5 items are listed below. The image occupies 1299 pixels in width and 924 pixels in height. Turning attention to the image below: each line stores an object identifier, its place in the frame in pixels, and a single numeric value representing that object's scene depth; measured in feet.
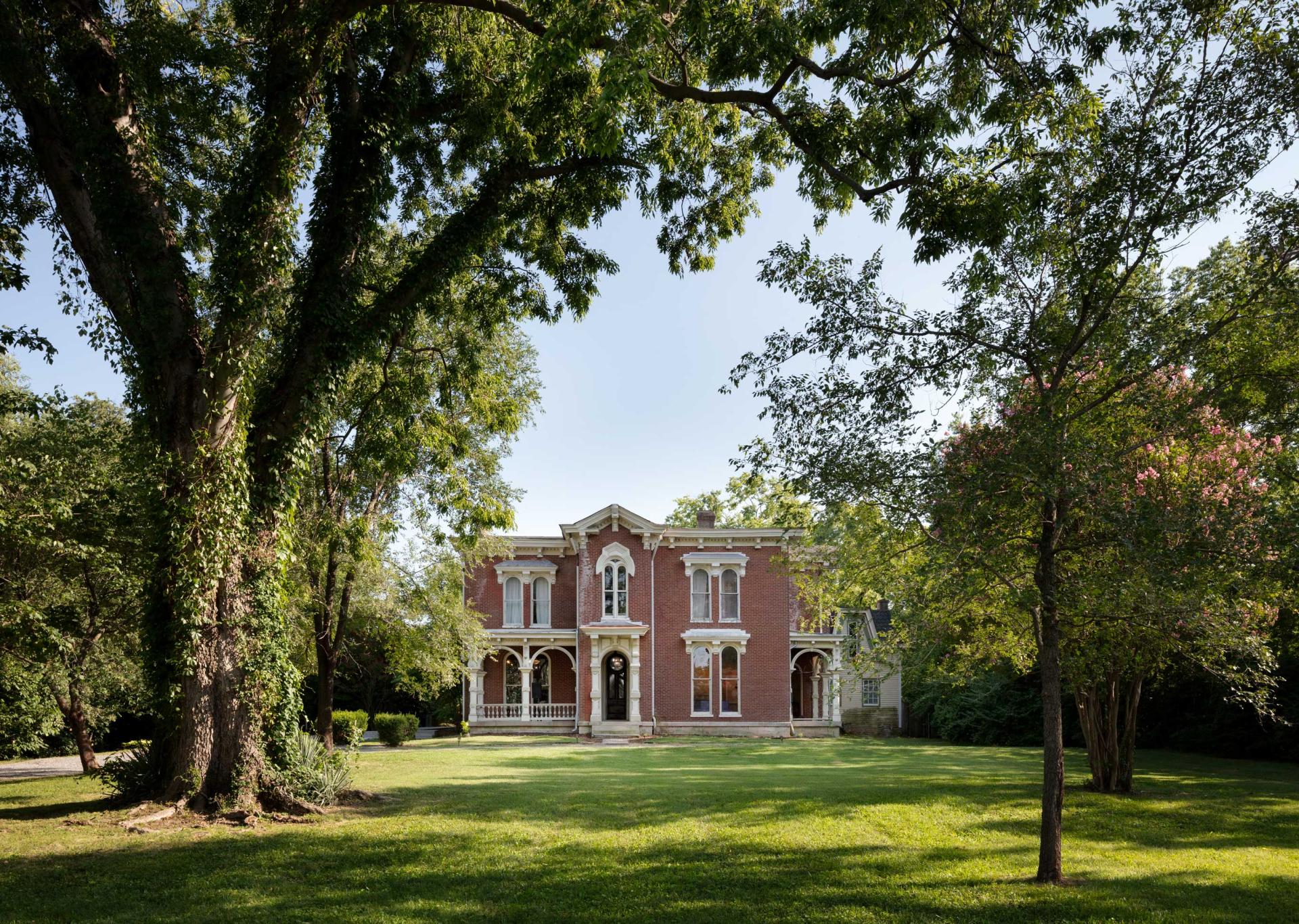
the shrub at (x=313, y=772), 39.60
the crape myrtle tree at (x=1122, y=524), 26.68
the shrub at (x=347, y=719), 91.04
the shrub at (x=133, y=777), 38.19
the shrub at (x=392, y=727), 90.68
